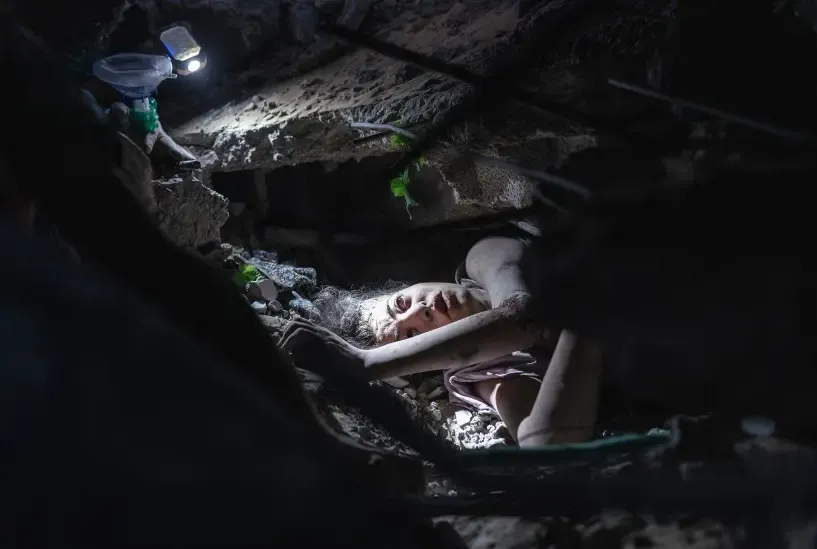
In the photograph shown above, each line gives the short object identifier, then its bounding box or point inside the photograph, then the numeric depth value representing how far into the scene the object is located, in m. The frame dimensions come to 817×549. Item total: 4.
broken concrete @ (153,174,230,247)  1.13
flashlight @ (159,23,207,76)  1.27
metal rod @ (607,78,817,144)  0.58
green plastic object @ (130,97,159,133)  1.14
